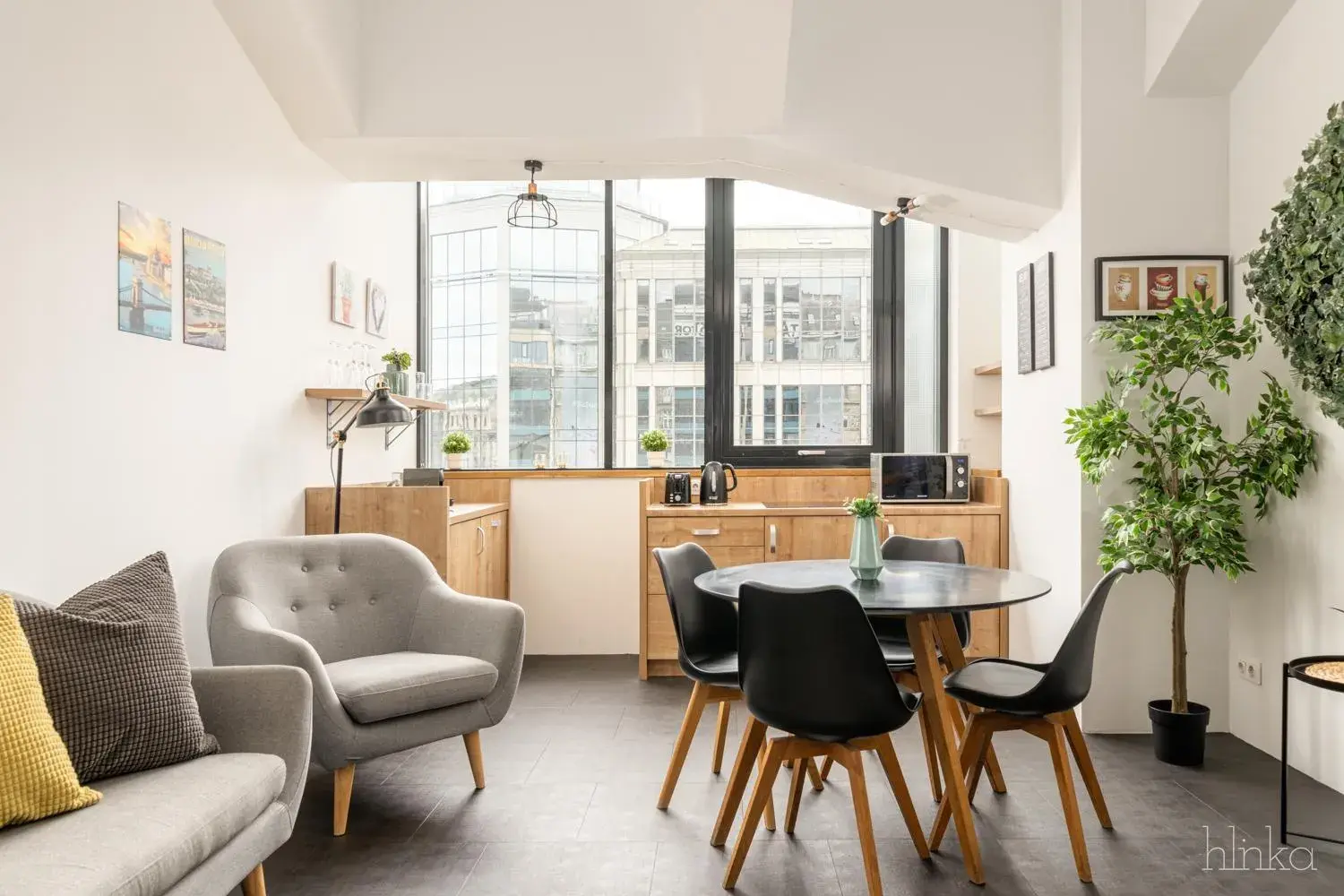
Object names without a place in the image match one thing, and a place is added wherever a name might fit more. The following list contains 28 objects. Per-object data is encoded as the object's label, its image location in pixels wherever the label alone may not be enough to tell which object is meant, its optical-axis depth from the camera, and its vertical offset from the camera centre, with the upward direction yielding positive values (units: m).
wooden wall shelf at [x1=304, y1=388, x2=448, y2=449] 3.87 +0.22
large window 5.48 +0.74
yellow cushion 1.69 -0.59
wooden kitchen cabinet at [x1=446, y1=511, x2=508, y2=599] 4.12 -0.53
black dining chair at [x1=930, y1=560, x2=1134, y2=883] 2.50 -0.71
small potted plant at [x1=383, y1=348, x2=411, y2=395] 4.30 +0.37
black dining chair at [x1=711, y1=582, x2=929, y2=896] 2.22 -0.59
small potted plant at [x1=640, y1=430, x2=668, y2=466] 5.20 +0.06
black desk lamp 3.68 +0.14
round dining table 2.42 -0.41
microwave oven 4.81 -0.13
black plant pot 3.29 -1.03
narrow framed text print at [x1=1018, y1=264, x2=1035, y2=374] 4.16 +0.62
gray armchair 2.71 -0.64
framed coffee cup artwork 3.61 +0.70
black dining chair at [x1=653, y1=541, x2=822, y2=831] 2.94 -0.67
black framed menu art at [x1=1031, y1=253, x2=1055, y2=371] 3.91 +0.63
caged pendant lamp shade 5.34 +1.42
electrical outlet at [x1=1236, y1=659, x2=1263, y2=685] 3.46 -0.83
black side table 2.47 -0.62
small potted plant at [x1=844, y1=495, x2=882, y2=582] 2.86 -0.29
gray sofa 1.57 -0.72
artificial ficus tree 3.17 +0.01
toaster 4.93 -0.20
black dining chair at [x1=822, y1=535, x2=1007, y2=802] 2.99 -0.69
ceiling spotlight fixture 4.18 +1.15
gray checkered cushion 1.90 -0.51
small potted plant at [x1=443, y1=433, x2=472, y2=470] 5.17 +0.03
